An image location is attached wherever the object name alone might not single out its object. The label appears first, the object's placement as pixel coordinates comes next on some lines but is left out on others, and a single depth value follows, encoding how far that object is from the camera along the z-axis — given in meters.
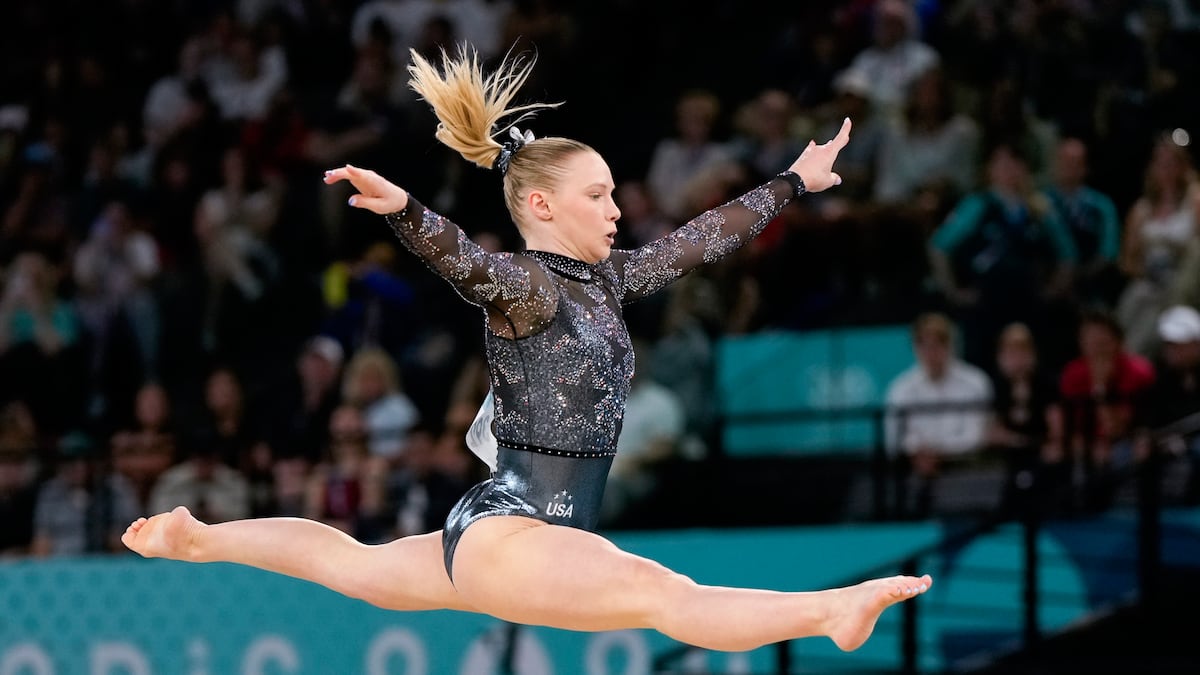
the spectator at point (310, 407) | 17.14
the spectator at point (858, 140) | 16.64
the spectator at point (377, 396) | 17.19
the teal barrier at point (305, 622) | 14.98
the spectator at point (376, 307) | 18.20
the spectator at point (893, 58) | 17.00
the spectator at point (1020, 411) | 14.35
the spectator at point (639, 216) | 17.25
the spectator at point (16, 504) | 17.83
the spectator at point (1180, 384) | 14.10
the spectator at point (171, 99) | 21.84
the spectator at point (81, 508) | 17.33
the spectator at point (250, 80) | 21.47
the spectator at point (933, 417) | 14.86
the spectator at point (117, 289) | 20.22
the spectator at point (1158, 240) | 14.58
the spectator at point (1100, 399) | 14.05
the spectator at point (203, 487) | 16.80
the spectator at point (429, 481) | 15.92
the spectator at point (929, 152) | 16.08
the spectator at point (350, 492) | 16.22
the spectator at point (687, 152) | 17.86
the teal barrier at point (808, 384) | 15.52
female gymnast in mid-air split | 7.46
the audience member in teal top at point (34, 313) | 20.00
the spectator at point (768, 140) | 16.95
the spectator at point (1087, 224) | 15.05
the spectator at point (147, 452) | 17.22
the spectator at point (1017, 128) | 15.77
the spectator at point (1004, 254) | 15.10
